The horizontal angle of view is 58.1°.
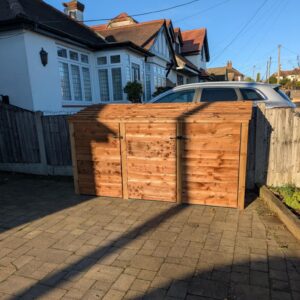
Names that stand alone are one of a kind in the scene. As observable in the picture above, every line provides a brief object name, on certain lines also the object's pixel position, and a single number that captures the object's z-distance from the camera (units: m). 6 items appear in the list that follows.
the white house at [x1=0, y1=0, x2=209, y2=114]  8.94
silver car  5.55
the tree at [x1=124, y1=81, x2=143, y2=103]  12.98
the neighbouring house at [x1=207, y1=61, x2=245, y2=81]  41.64
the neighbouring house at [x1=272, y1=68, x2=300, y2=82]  81.99
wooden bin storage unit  4.26
